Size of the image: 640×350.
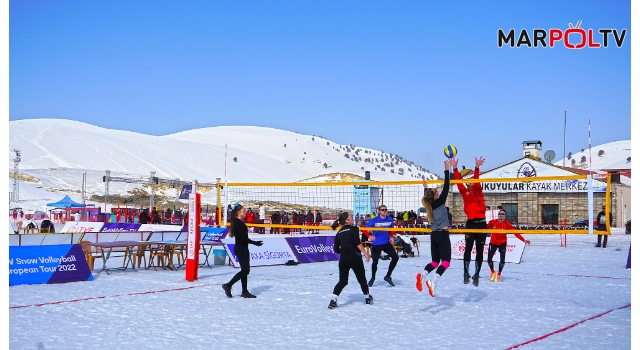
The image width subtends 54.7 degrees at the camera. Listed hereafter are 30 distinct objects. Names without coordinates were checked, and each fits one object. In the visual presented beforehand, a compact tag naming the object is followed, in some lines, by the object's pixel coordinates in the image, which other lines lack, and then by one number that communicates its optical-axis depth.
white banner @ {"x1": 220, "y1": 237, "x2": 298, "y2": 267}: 15.93
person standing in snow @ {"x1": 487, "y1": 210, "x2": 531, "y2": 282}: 12.94
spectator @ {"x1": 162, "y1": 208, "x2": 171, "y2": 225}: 35.23
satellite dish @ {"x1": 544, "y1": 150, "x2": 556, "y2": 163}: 45.88
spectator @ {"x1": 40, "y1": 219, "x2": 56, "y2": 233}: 23.61
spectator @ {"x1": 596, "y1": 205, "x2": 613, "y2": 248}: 23.78
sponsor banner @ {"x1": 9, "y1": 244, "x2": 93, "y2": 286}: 11.82
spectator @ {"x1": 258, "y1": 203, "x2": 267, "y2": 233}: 36.44
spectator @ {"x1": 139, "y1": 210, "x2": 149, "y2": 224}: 31.20
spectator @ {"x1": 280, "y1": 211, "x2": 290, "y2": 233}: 32.92
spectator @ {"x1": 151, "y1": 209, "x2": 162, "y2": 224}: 33.80
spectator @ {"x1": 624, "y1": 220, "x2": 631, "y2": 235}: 32.92
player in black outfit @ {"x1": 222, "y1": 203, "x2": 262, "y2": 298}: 10.47
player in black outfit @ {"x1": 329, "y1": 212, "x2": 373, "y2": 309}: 9.44
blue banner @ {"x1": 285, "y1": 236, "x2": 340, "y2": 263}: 17.14
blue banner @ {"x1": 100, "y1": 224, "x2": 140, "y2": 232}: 25.52
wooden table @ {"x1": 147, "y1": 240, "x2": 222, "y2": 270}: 14.27
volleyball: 10.70
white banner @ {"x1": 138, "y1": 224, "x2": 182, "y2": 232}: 25.31
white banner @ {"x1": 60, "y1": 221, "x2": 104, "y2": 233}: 26.41
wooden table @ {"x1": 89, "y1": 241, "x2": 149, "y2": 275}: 13.43
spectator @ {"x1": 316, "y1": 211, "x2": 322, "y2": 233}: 30.21
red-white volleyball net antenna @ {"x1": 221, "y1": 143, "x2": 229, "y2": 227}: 14.82
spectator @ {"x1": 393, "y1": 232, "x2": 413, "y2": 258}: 19.19
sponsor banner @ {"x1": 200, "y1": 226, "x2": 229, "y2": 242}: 18.47
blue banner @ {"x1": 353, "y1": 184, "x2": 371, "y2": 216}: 16.56
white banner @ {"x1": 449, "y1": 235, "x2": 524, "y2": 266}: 17.73
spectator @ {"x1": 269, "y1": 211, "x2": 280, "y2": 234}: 31.70
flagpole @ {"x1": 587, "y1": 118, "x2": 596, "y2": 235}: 10.05
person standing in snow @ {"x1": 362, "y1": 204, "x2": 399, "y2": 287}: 11.73
